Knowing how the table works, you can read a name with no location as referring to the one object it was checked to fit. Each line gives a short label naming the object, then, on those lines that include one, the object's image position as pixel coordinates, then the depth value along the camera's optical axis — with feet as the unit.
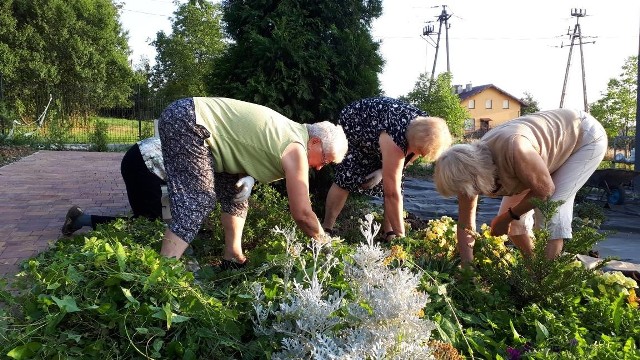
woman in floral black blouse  11.07
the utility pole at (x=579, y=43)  108.47
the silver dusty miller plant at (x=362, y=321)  4.71
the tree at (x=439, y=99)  72.69
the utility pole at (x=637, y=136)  32.22
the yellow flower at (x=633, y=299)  8.63
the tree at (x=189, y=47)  100.63
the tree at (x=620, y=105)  65.77
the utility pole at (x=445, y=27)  110.11
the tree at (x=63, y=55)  72.33
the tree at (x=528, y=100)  151.10
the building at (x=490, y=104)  185.68
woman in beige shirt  8.91
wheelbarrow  27.02
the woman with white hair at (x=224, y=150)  8.75
